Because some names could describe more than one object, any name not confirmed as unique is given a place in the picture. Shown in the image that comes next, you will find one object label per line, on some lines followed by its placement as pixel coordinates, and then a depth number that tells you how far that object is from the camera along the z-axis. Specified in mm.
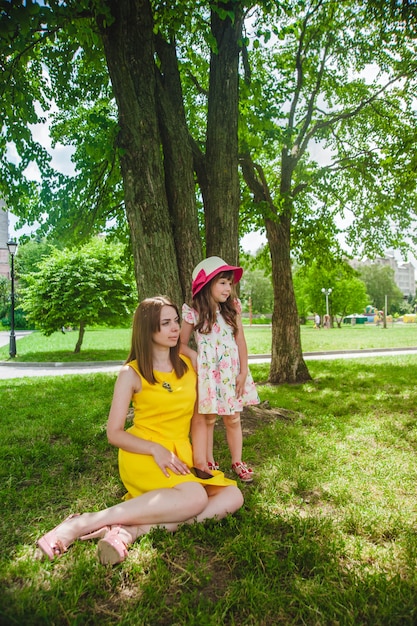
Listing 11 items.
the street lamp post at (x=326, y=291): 46188
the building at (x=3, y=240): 82562
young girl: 3732
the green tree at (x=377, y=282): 73312
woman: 2654
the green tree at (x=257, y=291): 66188
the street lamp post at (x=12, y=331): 17500
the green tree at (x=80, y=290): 16359
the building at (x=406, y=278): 173612
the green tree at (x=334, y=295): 49500
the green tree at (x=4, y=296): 54344
